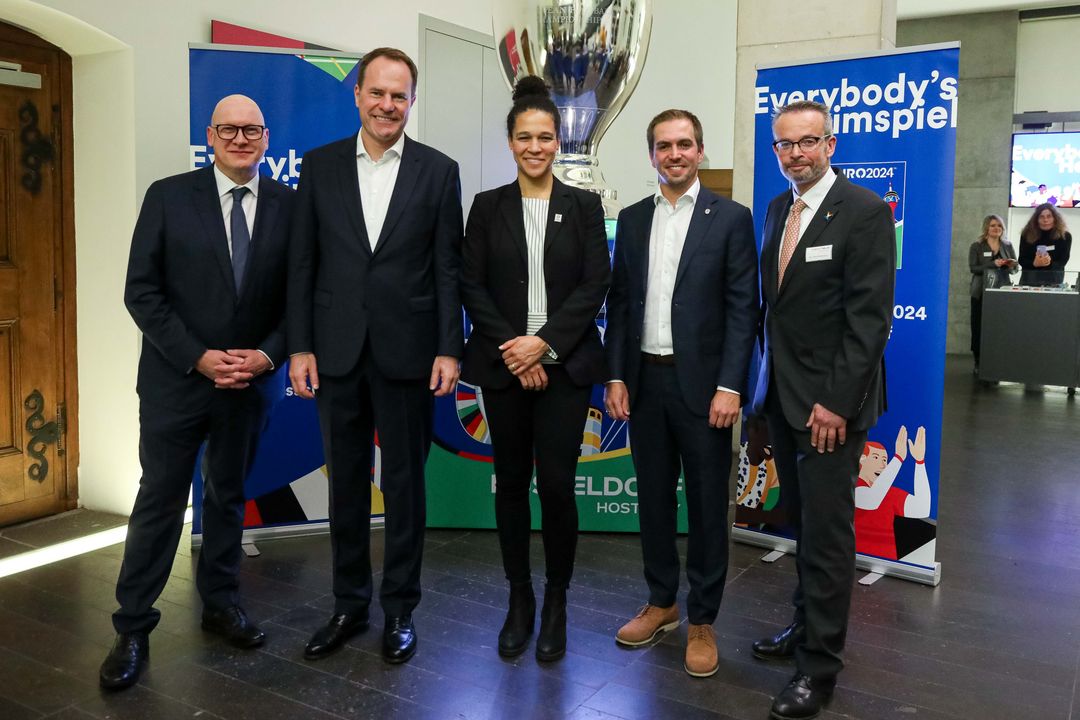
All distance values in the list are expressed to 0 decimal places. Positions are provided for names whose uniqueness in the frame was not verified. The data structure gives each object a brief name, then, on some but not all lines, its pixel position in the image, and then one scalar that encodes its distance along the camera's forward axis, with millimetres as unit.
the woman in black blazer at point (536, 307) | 2471
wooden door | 3715
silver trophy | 3629
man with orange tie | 2236
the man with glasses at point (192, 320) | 2496
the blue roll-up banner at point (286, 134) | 3383
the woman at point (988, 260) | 9188
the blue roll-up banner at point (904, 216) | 3230
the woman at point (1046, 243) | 8875
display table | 8359
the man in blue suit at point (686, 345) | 2496
